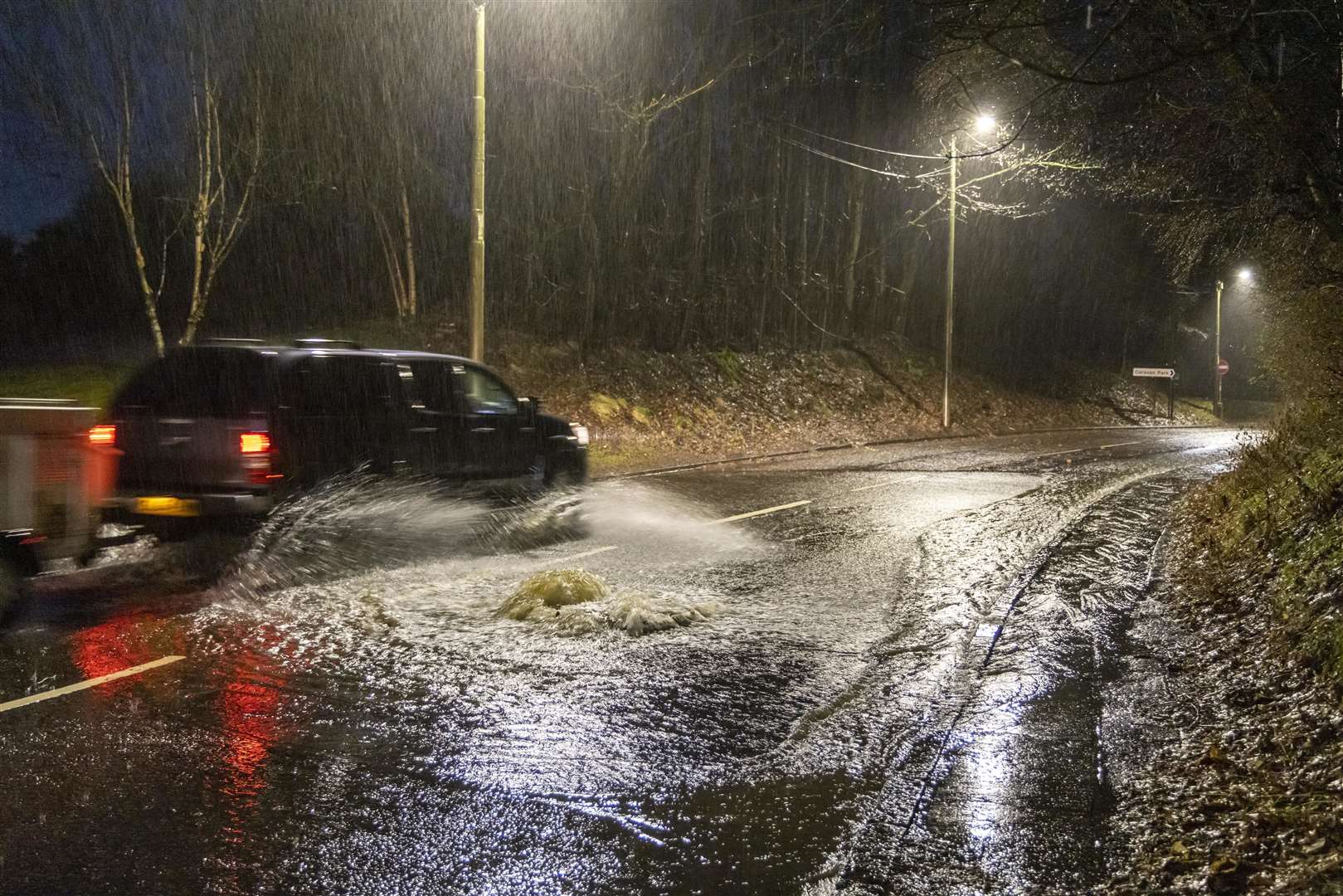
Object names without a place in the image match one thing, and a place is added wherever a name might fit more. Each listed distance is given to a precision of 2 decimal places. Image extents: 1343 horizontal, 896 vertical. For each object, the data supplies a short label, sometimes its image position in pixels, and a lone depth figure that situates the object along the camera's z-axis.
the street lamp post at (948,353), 30.72
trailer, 7.34
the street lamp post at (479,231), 16.38
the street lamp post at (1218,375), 50.47
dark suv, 9.29
